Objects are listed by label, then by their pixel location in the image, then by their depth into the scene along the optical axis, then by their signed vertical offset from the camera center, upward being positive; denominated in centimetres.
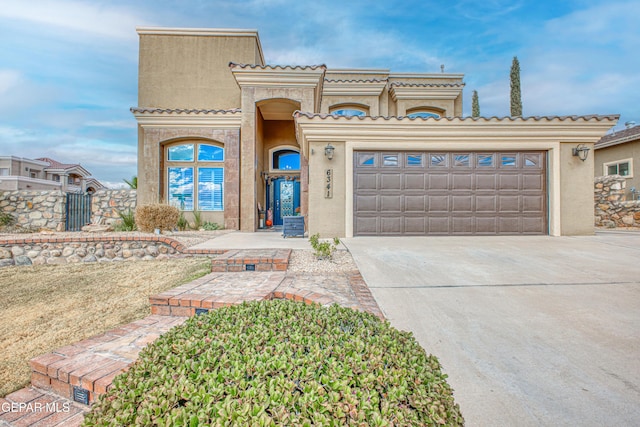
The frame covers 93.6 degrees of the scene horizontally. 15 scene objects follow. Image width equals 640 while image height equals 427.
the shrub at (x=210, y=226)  1167 -43
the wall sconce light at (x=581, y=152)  845 +180
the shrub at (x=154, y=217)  845 -6
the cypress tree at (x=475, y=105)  2449 +906
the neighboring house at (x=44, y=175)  2276 +390
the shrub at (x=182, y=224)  1118 -33
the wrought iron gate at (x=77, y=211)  1166 +16
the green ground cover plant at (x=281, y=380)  103 -65
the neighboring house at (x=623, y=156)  1570 +333
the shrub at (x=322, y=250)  545 -64
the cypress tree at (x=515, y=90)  2056 +863
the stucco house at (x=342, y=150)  845 +211
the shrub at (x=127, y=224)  1025 -31
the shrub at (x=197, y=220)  1179 -20
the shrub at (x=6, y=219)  1093 -16
